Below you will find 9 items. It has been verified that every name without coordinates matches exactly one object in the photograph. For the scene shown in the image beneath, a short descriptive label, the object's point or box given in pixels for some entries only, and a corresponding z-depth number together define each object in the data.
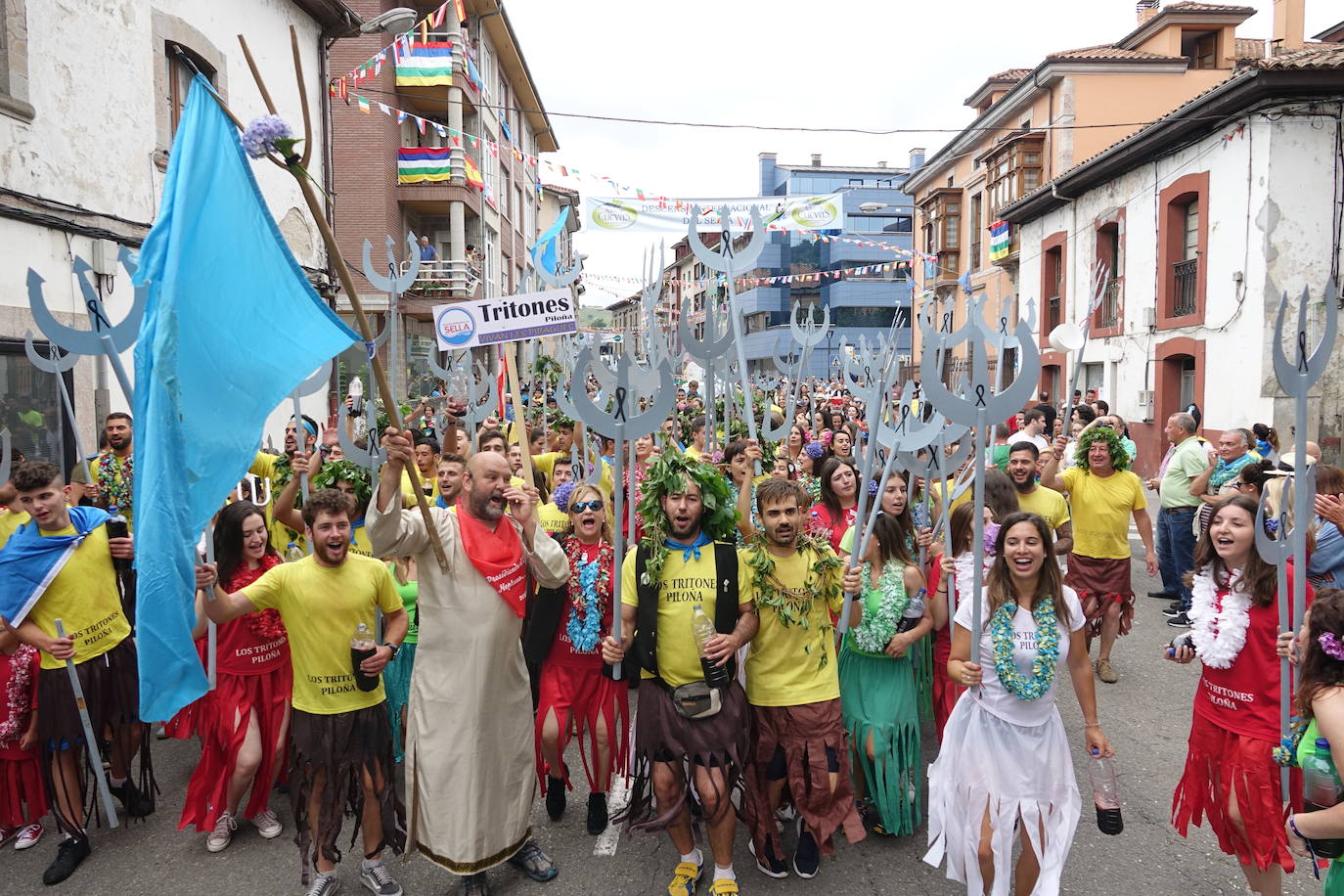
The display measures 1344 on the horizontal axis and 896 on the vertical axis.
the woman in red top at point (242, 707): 4.29
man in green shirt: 8.53
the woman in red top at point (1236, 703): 3.37
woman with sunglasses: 4.37
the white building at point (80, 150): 8.79
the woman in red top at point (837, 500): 5.21
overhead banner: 15.02
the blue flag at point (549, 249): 7.89
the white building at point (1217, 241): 13.38
